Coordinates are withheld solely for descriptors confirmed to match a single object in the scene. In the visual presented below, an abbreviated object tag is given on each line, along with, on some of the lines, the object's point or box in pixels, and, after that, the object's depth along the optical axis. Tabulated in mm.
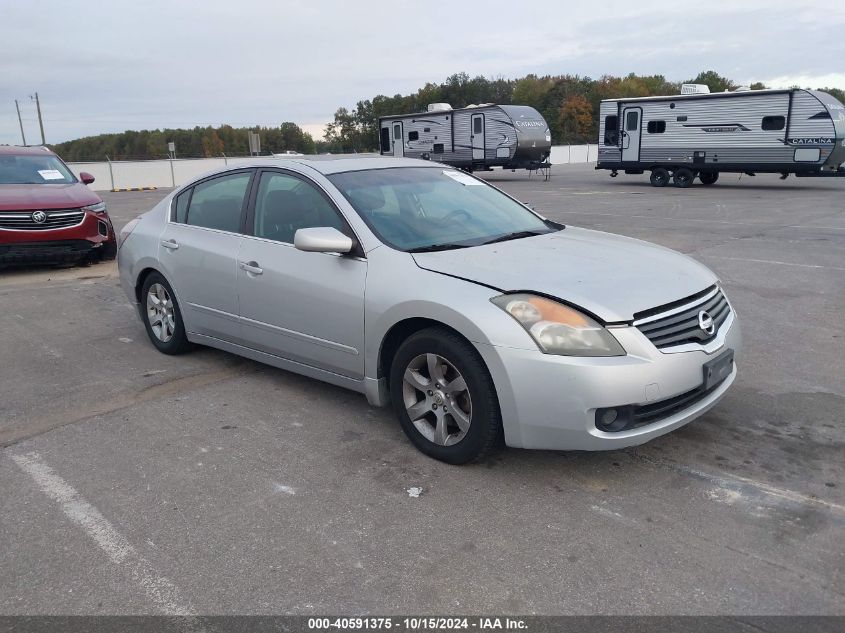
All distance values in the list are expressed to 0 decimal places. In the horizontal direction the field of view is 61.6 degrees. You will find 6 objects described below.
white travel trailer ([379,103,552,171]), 28875
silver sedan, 3338
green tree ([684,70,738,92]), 85200
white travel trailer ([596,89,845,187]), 20547
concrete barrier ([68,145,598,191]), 32188
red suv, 9266
